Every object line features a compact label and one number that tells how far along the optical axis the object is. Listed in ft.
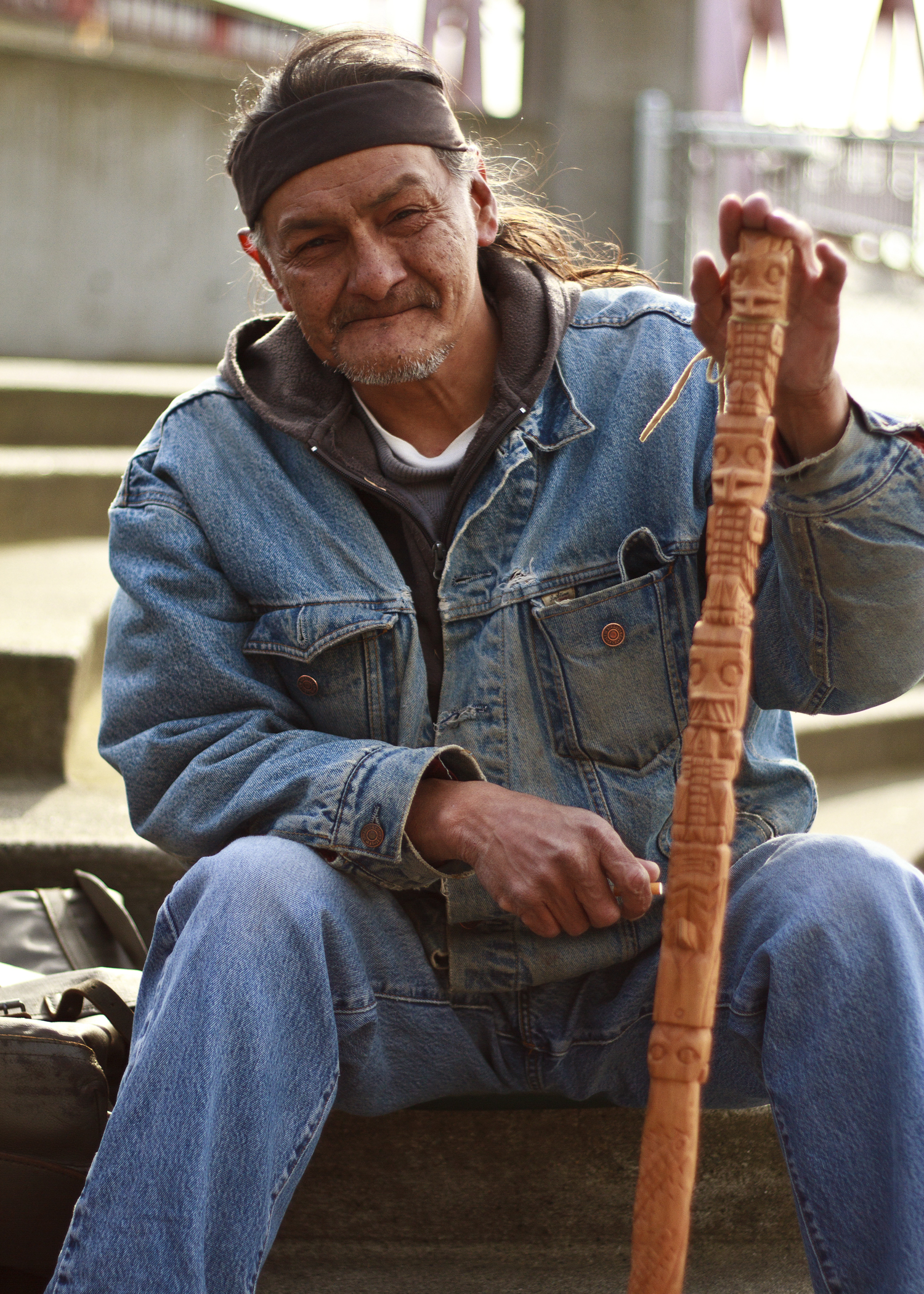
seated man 7.66
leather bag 8.33
